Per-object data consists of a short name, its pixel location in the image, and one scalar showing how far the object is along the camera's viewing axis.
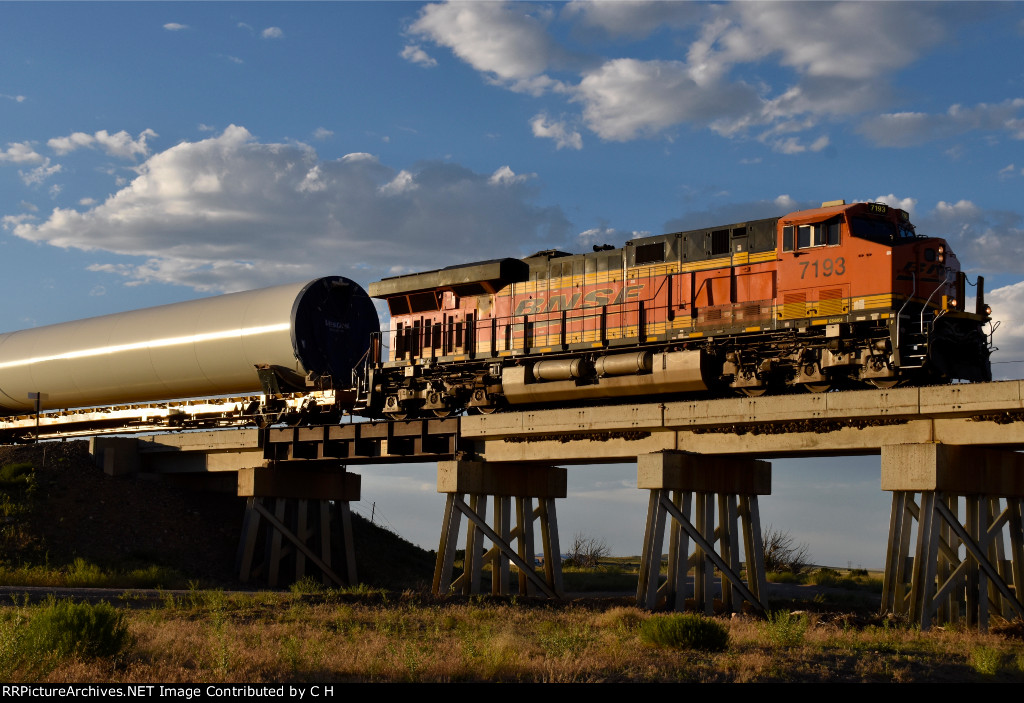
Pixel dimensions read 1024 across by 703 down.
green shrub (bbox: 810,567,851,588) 38.72
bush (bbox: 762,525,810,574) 43.62
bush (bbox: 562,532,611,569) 48.80
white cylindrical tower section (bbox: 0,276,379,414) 31.33
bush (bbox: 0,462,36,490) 32.78
